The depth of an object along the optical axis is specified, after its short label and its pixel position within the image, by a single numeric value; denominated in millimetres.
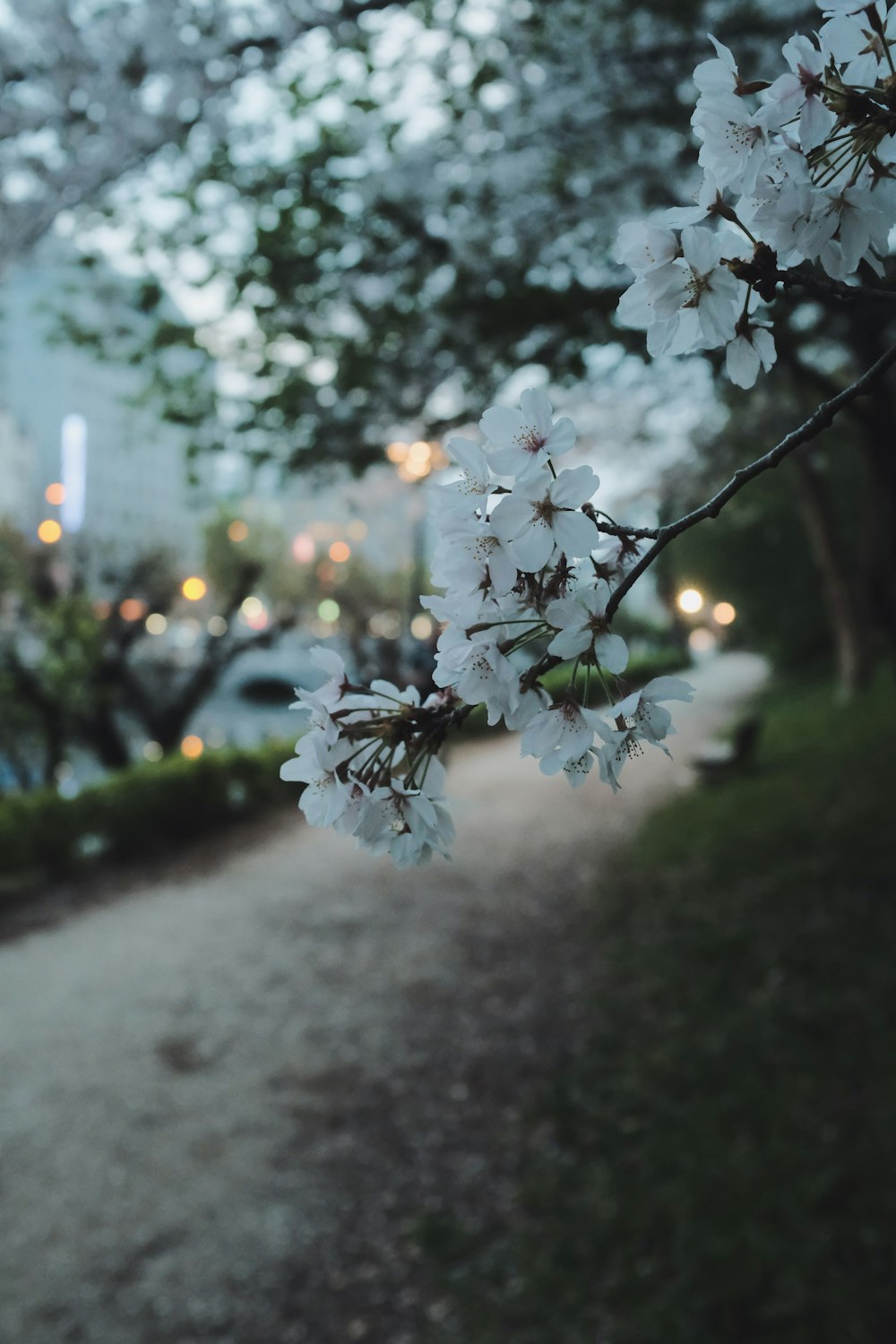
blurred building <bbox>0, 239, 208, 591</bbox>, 42156
